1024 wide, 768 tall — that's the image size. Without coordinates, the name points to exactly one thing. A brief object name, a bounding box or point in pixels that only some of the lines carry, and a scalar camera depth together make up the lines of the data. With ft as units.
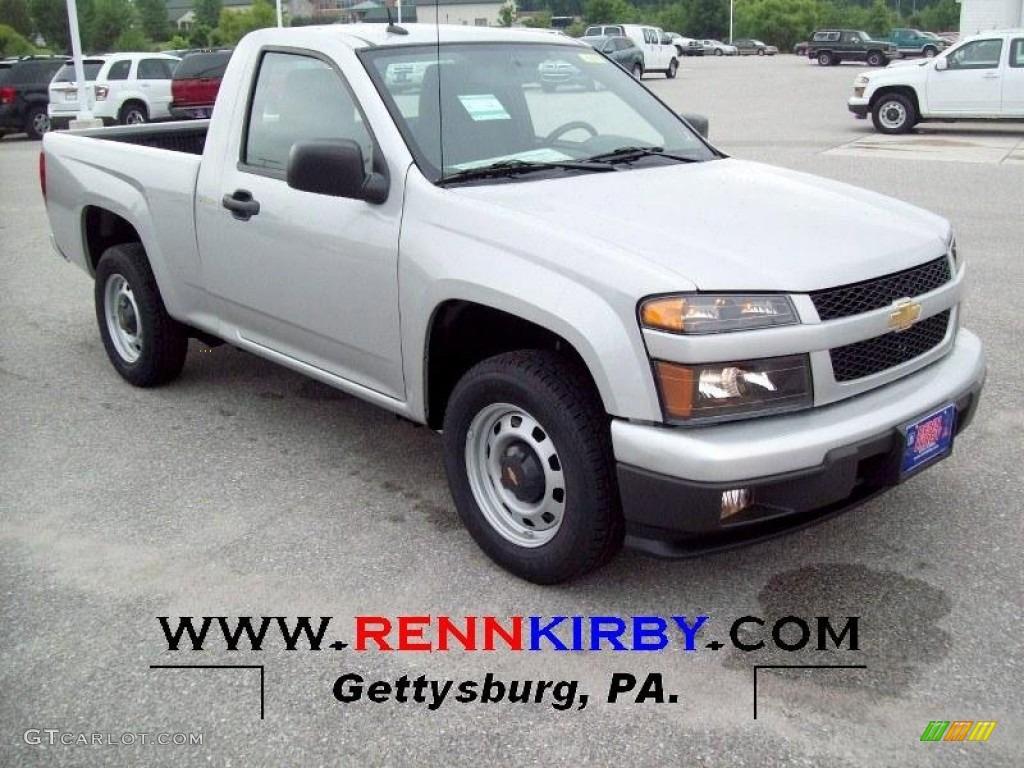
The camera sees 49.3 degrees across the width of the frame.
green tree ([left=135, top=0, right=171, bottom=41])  298.97
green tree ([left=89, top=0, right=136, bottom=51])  231.50
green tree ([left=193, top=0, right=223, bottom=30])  314.41
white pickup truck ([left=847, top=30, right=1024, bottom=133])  57.72
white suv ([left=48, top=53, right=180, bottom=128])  73.20
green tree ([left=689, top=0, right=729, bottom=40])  286.87
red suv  70.13
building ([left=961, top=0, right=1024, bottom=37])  147.23
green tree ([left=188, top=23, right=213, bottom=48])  196.56
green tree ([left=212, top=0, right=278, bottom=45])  207.21
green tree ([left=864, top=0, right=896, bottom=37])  280.10
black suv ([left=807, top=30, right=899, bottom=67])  159.94
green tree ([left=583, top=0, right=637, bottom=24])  268.41
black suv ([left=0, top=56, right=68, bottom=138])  73.97
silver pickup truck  10.52
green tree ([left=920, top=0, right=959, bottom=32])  317.01
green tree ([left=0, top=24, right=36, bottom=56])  169.37
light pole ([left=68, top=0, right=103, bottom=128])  67.67
